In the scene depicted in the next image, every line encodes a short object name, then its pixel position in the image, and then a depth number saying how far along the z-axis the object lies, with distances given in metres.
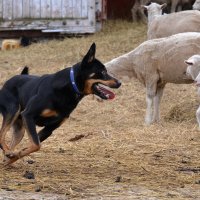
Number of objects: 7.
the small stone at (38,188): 7.12
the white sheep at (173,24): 15.90
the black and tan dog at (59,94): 7.97
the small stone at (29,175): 7.73
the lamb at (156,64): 12.04
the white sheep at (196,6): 19.10
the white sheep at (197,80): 10.27
